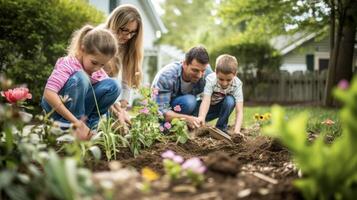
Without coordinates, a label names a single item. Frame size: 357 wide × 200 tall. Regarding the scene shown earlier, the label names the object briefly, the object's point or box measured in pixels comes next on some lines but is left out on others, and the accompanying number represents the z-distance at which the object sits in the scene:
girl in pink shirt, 3.21
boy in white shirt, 4.18
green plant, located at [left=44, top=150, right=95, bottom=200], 1.37
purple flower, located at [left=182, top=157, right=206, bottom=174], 1.58
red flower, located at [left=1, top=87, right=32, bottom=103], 2.50
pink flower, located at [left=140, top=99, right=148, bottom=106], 3.61
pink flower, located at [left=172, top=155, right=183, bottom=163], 1.65
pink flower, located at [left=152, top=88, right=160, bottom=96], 3.73
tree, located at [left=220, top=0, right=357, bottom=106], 11.41
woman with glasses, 4.08
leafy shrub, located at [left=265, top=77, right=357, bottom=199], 1.33
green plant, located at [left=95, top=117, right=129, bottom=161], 3.05
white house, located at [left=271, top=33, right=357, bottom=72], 21.33
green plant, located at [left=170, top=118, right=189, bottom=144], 3.62
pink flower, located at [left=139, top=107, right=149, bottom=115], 3.55
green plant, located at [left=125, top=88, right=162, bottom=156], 3.51
